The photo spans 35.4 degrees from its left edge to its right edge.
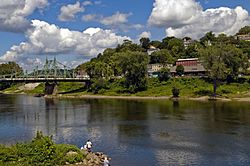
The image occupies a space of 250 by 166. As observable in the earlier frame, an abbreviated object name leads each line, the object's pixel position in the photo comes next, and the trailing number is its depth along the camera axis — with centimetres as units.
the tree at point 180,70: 13632
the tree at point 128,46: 17634
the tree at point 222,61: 10394
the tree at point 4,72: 19488
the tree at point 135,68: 12044
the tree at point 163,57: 15775
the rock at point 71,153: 3569
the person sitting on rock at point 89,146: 3891
